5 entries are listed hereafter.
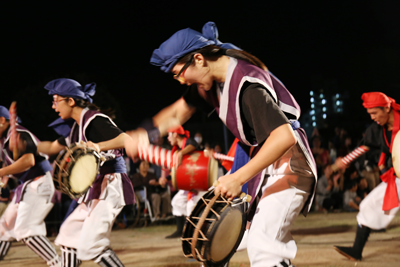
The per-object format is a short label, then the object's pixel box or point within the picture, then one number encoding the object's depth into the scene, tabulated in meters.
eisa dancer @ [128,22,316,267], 1.83
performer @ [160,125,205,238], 5.29
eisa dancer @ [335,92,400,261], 4.41
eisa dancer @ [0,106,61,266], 4.22
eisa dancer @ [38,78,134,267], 3.07
